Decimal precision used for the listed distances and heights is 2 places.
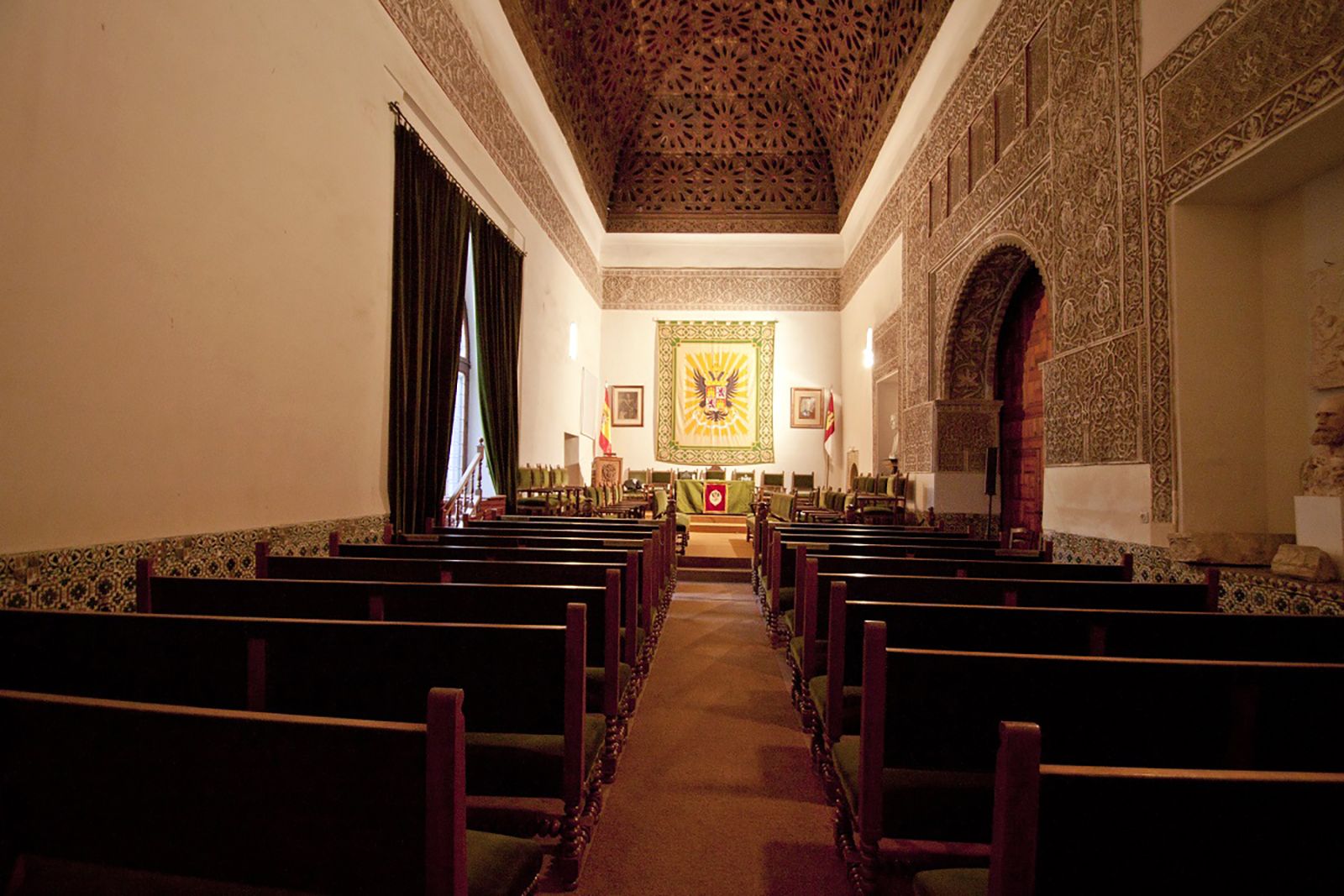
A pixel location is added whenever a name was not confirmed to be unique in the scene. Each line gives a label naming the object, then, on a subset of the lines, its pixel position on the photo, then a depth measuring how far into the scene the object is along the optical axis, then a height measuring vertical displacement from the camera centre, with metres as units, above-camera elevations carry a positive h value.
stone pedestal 2.74 -0.18
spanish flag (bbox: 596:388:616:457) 12.86 +0.83
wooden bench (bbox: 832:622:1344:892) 1.35 -0.49
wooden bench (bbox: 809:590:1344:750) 1.88 -0.43
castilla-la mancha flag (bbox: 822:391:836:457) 12.73 +0.87
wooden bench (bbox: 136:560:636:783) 2.00 -0.39
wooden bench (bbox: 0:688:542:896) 0.83 -0.41
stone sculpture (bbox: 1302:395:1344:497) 2.79 +0.12
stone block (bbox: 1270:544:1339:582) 2.75 -0.35
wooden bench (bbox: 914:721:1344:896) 0.79 -0.42
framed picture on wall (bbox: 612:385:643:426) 13.46 +1.32
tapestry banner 13.35 +1.67
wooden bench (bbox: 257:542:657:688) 2.51 -0.37
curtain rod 4.93 +2.59
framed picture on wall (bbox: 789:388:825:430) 13.23 +1.27
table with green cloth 12.35 -0.39
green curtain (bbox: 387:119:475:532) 4.90 +1.13
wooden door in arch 6.38 +0.76
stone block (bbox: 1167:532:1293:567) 3.35 -0.34
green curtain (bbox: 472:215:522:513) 6.85 +1.38
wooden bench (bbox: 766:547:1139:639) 2.97 -0.41
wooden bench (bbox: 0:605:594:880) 1.49 -0.42
